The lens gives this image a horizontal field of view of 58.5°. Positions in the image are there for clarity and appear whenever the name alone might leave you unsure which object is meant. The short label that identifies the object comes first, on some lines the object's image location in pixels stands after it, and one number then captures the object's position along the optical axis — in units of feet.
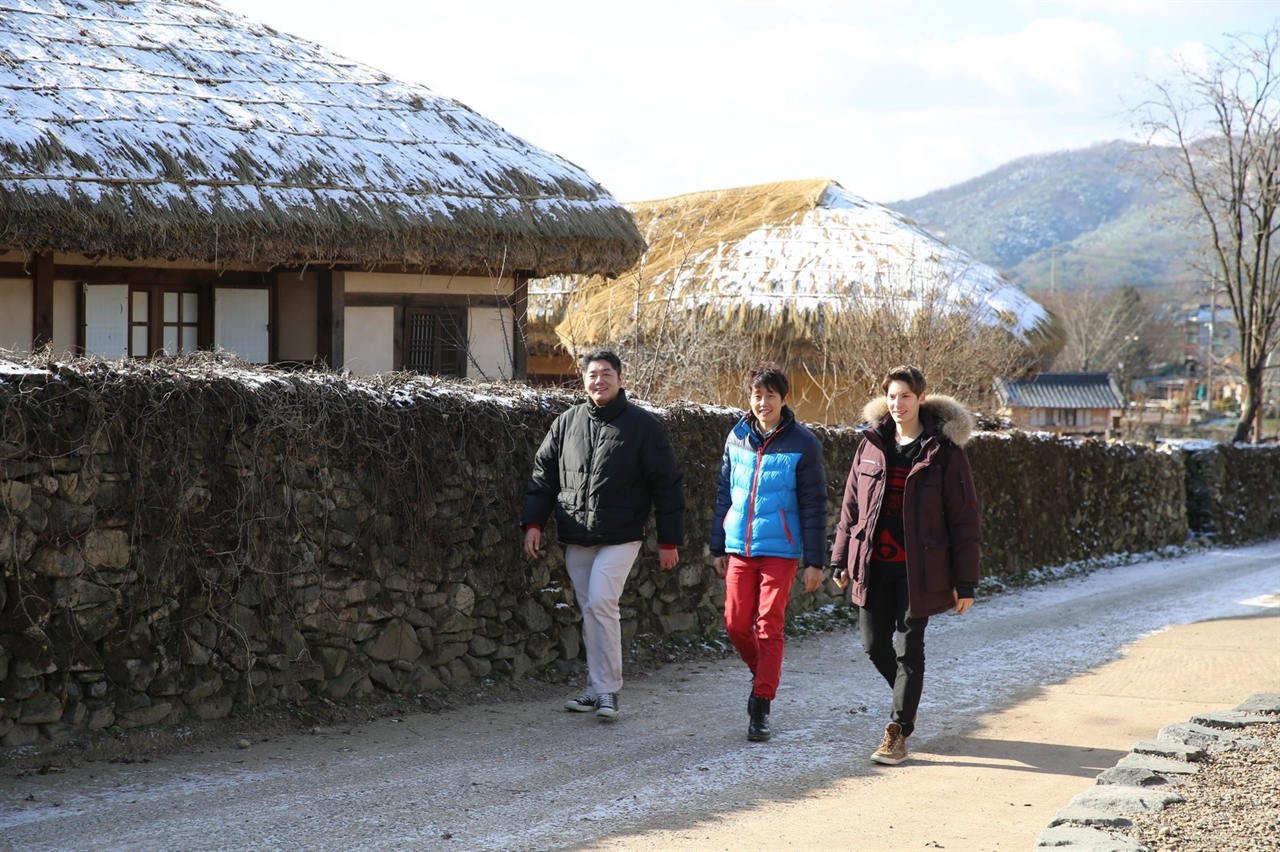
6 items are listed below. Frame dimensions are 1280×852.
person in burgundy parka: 17.67
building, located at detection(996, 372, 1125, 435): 116.88
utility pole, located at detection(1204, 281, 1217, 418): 78.12
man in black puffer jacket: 20.03
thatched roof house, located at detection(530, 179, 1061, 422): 46.26
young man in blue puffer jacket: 19.07
